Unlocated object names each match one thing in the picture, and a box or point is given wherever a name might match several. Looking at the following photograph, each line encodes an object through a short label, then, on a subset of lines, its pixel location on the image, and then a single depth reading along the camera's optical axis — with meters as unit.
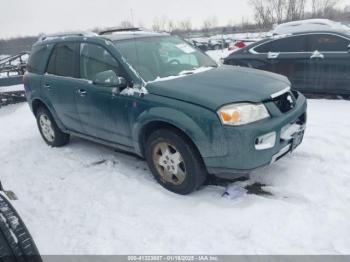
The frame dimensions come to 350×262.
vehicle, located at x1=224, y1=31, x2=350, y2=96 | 6.84
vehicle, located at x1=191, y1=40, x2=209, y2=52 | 28.70
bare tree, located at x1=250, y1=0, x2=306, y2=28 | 40.66
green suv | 3.30
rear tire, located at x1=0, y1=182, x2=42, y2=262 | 1.97
